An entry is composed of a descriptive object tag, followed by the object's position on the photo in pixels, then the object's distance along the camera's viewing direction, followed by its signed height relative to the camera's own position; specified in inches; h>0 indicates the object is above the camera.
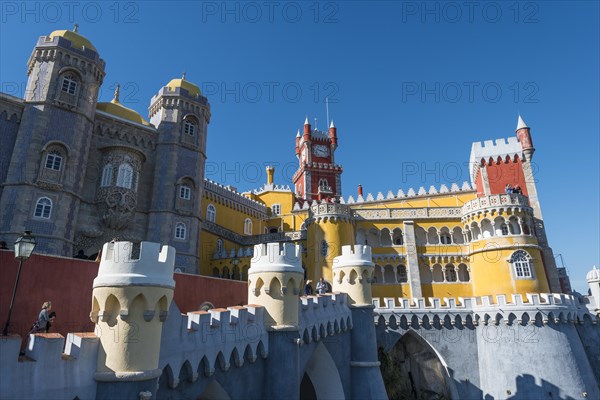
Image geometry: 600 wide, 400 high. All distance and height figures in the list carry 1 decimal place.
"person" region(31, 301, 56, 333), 285.7 -0.3
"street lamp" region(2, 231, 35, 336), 293.4 +56.7
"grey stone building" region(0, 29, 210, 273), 839.7 +394.9
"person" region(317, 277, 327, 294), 717.0 +53.4
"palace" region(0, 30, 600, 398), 341.1 +177.3
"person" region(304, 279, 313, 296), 756.6 +53.3
